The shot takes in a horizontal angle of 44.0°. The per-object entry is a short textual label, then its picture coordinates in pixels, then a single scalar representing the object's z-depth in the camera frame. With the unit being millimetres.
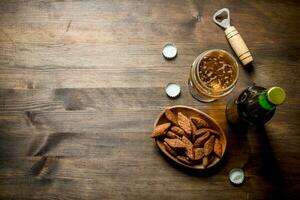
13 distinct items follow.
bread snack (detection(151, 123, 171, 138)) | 1330
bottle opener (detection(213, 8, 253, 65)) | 1413
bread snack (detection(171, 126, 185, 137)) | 1342
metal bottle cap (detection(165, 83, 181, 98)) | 1403
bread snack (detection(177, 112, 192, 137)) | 1333
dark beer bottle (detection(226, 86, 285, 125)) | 1103
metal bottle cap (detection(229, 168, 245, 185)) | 1373
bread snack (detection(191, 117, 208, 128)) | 1351
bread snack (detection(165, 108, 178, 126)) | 1348
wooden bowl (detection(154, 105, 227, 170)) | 1340
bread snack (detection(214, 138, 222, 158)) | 1344
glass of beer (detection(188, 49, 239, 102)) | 1301
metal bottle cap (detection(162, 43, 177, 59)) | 1430
